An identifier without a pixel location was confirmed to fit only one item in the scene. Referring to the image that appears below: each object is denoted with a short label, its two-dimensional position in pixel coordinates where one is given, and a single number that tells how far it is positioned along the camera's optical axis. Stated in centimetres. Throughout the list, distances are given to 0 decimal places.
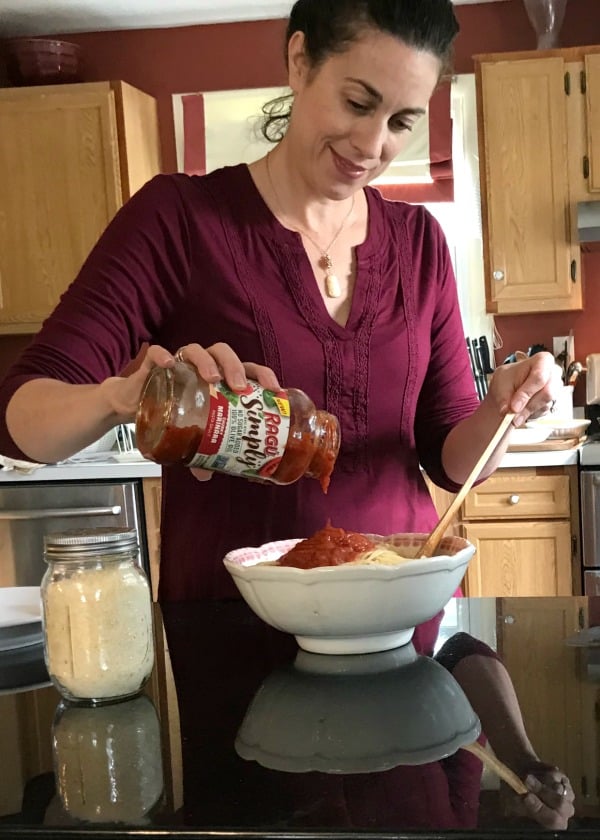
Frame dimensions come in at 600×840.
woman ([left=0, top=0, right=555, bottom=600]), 109
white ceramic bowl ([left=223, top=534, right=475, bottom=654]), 78
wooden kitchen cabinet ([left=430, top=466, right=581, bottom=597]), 258
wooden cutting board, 257
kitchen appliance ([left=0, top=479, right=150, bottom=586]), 266
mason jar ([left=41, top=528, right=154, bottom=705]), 75
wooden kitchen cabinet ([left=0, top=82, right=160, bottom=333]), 309
